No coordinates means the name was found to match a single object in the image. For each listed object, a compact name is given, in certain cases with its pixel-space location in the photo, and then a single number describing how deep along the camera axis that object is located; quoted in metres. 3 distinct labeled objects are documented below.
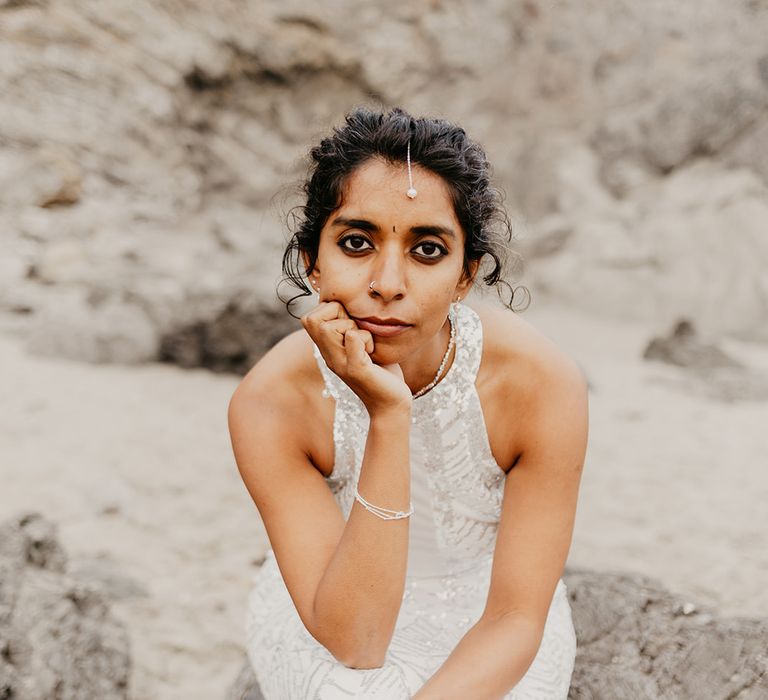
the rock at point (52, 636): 2.60
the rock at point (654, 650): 2.40
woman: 1.99
